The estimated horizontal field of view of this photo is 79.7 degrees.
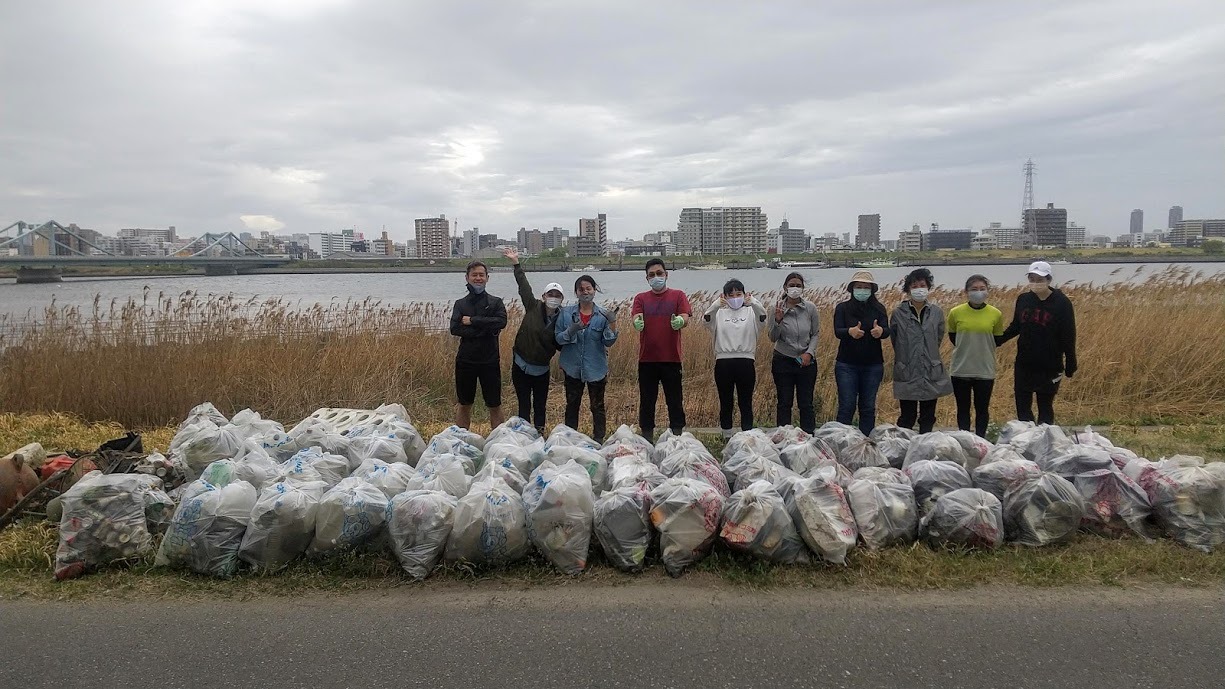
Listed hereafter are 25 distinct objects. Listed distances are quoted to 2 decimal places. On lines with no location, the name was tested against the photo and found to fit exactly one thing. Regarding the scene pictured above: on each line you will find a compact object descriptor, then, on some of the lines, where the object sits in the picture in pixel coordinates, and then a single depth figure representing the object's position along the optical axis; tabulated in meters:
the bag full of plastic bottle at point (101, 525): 4.59
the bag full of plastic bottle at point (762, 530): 4.47
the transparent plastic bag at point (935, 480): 4.96
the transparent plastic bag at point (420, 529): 4.50
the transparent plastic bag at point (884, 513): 4.69
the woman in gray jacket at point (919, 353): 7.07
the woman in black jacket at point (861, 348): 7.05
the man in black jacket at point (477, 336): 7.49
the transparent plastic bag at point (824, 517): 4.46
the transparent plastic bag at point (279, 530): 4.59
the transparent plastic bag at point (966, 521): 4.63
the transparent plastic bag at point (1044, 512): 4.68
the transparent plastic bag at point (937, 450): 5.46
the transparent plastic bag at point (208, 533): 4.56
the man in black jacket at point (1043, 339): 6.80
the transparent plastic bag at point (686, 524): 4.48
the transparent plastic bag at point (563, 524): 4.55
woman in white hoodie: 7.18
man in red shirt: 7.23
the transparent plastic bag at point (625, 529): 4.54
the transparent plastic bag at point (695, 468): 5.11
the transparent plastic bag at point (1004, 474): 4.89
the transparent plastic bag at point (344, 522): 4.64
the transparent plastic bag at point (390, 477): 4.98
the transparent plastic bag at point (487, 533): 4.54
